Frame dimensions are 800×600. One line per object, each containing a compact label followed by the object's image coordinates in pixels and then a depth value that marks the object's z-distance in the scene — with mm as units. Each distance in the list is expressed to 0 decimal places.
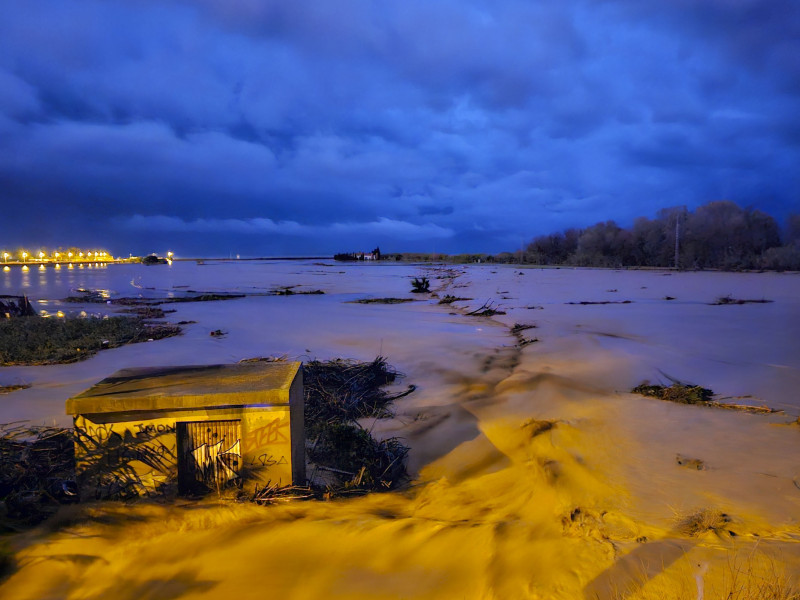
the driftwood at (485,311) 17316
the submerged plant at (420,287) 29317
